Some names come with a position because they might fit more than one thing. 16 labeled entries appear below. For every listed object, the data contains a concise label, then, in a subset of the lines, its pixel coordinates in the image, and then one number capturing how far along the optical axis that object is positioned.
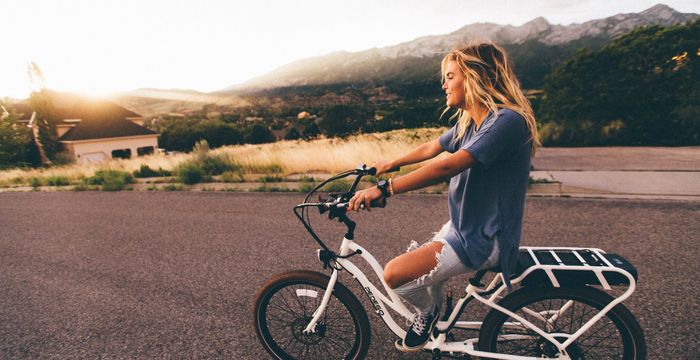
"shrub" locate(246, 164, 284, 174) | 10.57
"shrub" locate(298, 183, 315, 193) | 8.23
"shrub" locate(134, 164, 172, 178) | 12.39
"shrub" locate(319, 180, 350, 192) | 7.89
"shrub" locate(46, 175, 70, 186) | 13.01
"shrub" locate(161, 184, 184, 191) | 9.62
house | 51.19
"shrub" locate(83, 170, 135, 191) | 10.45
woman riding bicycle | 1.76
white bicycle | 1.90
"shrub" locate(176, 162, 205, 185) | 9.93
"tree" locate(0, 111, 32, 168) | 42.66
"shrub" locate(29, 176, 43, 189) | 13.12
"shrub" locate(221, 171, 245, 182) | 9.85
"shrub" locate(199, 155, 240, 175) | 11.20
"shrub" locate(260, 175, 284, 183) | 9.48
